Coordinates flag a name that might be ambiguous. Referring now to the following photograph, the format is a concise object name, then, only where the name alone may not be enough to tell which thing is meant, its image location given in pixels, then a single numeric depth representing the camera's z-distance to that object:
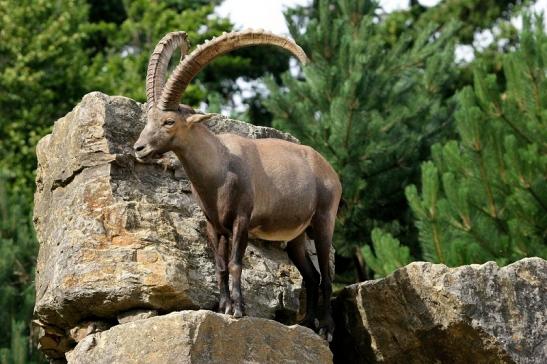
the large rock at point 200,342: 17.69
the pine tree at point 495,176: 29.94
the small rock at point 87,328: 19.31
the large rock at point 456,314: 20.00
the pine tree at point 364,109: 36.62
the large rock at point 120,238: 18.98
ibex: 18.33
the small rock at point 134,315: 18.89
